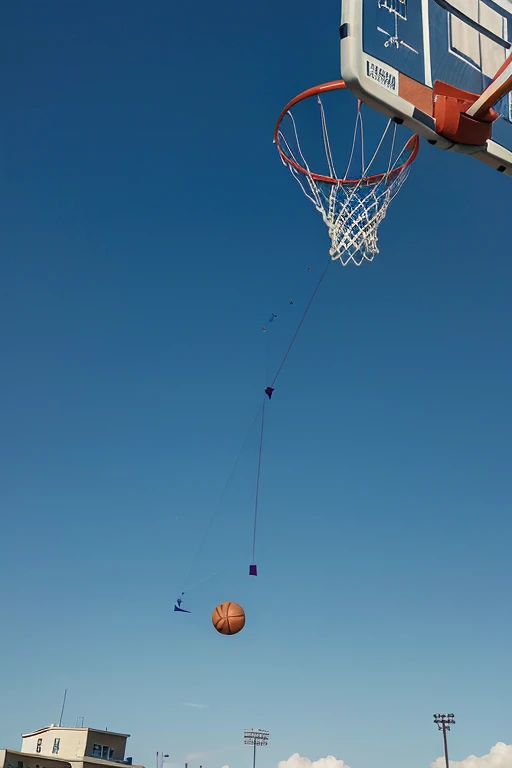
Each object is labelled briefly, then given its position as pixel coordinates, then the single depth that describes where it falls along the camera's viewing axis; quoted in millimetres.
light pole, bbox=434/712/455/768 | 55066
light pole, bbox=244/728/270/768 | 66500
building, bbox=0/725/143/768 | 44969
